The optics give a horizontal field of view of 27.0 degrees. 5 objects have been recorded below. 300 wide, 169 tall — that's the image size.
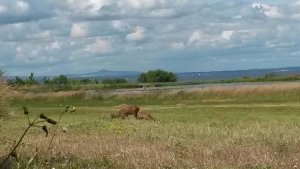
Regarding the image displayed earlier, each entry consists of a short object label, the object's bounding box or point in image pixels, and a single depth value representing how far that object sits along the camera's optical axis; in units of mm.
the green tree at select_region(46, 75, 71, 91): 102750
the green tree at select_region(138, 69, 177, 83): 139062
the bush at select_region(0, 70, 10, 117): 25675
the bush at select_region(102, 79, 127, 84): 130175
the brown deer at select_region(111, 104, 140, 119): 30666
